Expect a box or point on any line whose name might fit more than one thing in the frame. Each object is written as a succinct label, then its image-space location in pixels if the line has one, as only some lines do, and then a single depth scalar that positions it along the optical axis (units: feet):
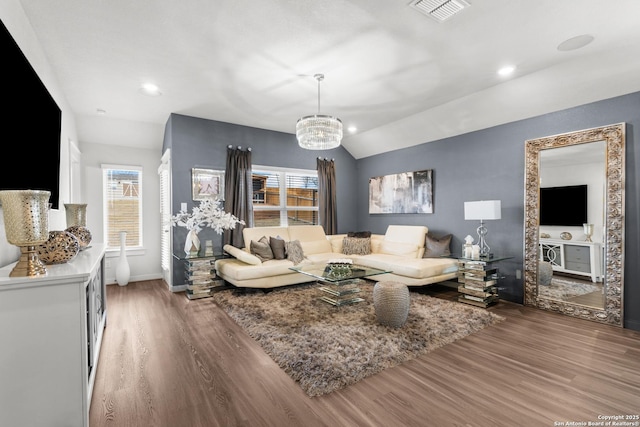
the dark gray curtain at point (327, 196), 20.49
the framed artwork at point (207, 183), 16.05
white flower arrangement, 14.88
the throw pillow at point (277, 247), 16.03
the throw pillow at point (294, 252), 15.89
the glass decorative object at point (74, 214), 10.32
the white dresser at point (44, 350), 4.74
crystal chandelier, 11.20
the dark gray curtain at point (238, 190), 16.79
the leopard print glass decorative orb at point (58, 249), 6.26
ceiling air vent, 7.21
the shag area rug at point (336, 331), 7.69
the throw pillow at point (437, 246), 16.01
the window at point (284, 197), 18.56
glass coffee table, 12.02
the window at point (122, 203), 17.35
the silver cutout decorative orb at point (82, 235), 8.83
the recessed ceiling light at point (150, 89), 12.02
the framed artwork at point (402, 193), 17.62
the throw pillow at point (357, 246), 18.33
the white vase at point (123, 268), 16.38
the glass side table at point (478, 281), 12.90
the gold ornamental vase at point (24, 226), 5.00
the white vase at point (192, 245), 14.62
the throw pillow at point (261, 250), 15.62
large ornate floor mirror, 10.82
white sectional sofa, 14.25
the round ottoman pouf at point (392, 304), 10.21
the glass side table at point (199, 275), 14.19
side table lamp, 12.91
